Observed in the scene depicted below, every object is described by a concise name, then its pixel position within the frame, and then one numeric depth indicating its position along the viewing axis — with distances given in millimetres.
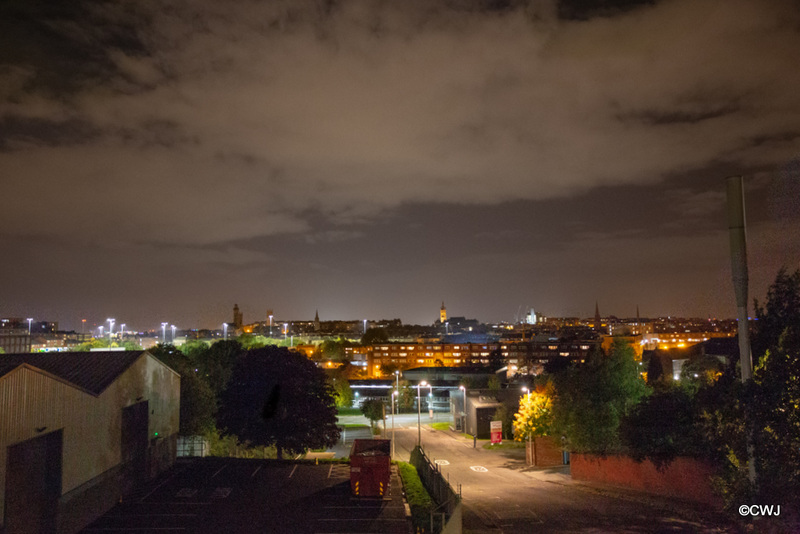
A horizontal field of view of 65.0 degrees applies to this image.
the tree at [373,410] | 58125
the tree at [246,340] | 138262
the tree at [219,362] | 53062
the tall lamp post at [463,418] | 56962
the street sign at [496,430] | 46094
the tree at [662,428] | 25594
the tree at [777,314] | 16531
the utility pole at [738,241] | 17078
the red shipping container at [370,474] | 25875
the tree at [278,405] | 35719
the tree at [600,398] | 31141
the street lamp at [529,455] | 37819
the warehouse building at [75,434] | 17578
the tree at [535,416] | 37438
